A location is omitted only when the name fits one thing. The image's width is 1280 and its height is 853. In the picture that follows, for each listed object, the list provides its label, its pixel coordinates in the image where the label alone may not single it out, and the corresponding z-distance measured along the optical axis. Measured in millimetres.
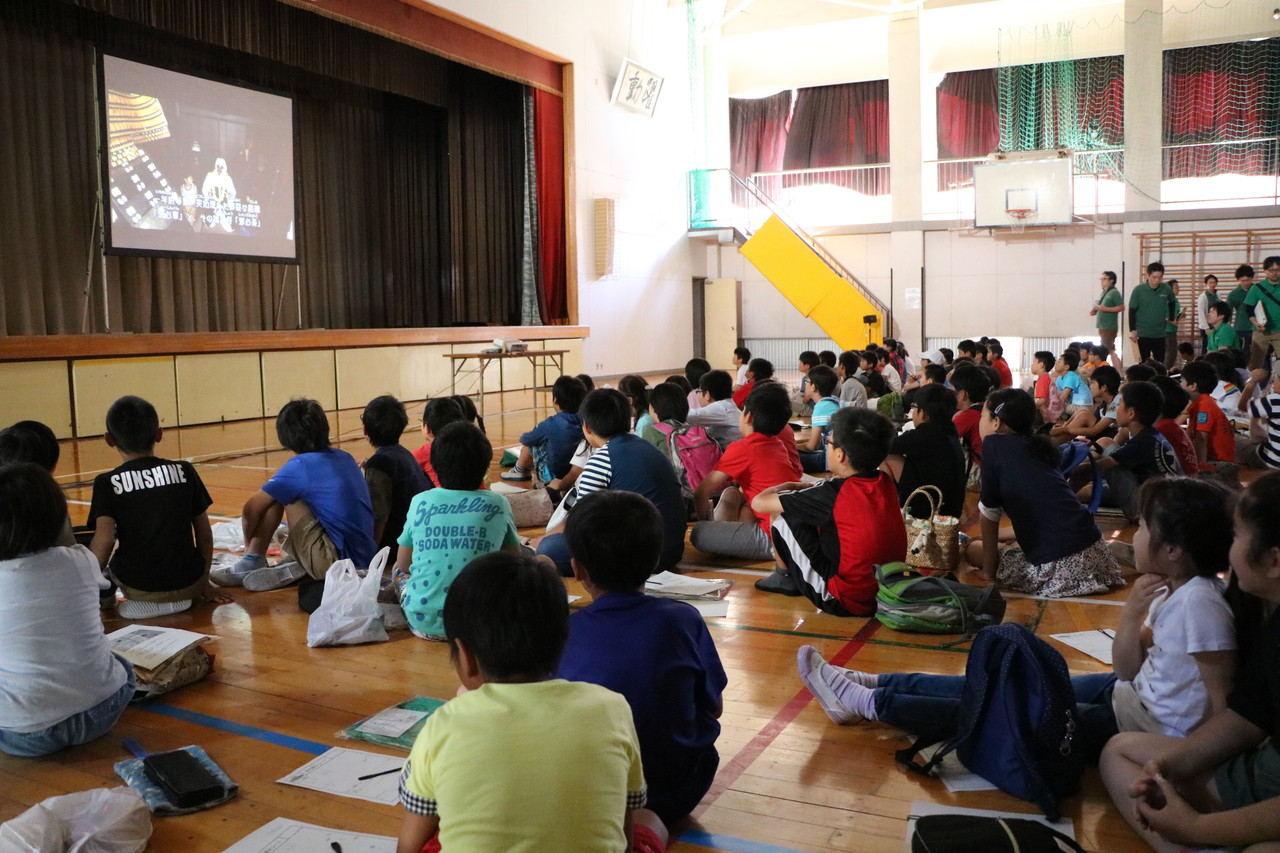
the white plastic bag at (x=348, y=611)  3545
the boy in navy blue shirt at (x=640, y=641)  2031
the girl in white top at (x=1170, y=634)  2096
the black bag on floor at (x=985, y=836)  1953
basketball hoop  15977
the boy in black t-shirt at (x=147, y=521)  3607
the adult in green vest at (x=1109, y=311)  13133
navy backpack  2314
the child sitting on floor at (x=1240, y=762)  1822
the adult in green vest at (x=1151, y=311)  11594
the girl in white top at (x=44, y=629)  2500
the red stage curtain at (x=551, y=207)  14094
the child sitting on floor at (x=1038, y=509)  3998
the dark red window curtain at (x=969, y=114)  17906
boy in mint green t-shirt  3350
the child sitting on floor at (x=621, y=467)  4070
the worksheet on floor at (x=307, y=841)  2168
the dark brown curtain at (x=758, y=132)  19359
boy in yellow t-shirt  1460
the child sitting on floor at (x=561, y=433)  5559
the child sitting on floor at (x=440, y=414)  4465
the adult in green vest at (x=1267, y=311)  10336
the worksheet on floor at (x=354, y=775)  2434
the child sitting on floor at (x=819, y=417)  6473
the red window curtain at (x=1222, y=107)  16094
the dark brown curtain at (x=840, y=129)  18594
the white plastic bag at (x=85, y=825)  2016
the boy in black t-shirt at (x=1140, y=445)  4801
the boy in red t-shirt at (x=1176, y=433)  5137
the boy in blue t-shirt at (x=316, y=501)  3930
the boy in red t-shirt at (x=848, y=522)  3678
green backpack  3527
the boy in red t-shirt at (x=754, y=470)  4496
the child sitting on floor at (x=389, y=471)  4277
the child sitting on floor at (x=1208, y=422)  5973
